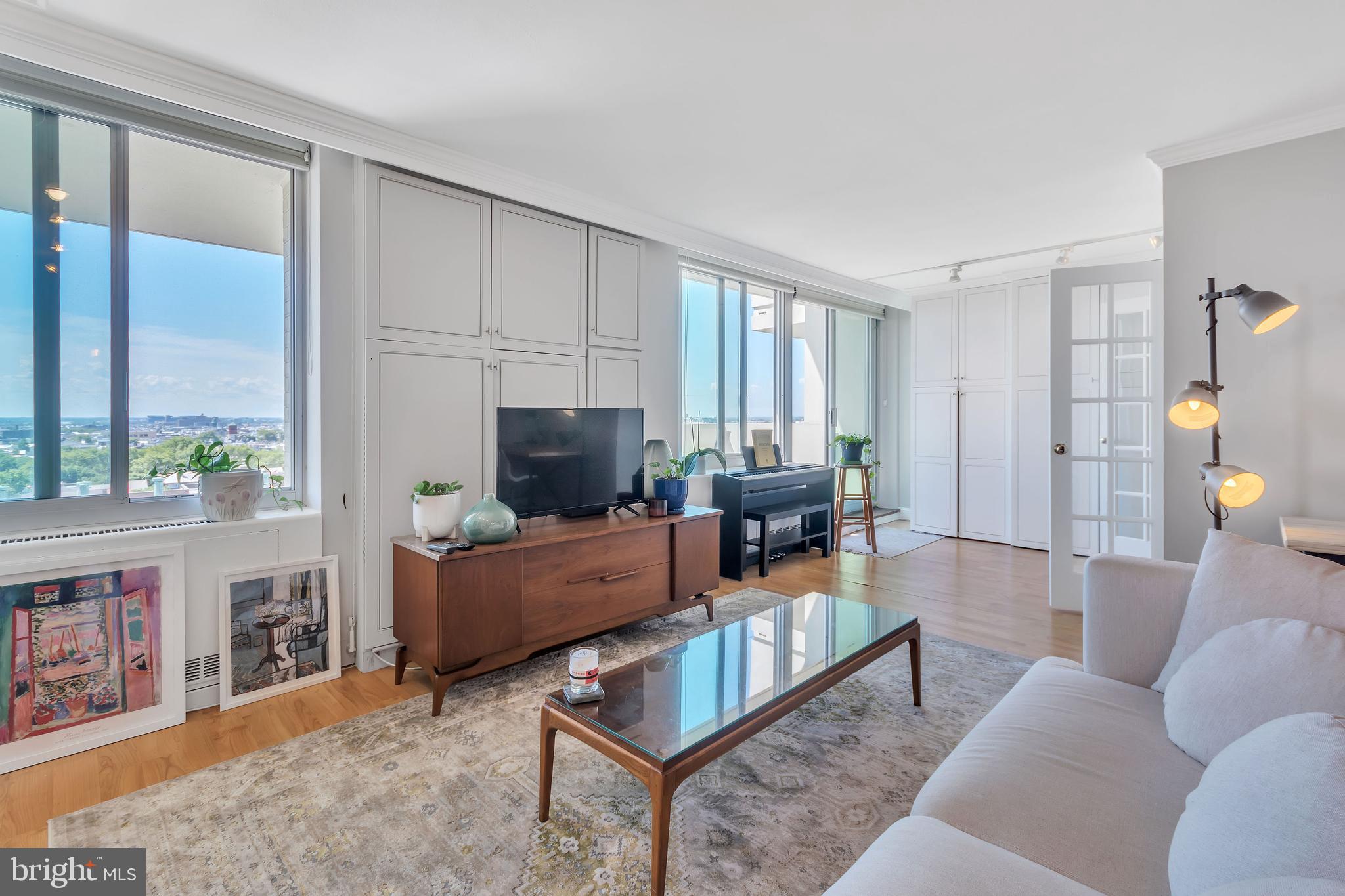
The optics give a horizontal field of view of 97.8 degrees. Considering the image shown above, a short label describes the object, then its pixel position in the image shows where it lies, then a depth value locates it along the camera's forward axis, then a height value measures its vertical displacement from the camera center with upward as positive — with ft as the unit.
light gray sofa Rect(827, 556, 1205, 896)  3.17 -2.28
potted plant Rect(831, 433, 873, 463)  17.75 -0.06
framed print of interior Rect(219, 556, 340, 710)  8.11 -2.69
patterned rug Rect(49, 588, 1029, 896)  4.98 -3.62
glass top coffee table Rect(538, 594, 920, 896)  4.74 -2.43
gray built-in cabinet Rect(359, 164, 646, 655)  9.32 +2.03
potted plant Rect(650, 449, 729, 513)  11.62 -0.77
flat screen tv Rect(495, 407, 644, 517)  9.78 -0.25
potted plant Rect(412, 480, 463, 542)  8.87 -1.01
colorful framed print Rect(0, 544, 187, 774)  6.66 -2.49
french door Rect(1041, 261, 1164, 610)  11.59 +0.74
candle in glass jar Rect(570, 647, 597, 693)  5.44 -2.11
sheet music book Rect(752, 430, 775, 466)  16.47 -0.08
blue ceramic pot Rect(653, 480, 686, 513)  11.62 -0.94
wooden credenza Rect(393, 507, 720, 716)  8.05 -2.24
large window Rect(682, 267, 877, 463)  15.74 +2.40
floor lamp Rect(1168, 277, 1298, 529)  6.83 +0.46
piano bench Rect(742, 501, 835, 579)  14.88 -2.21
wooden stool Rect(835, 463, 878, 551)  17.10 -1.81
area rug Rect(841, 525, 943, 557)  17.47 -3.10
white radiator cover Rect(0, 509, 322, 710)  7.40 -1.46
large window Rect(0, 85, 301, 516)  7.20 +1.91
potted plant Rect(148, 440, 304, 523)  8.08 -0.52
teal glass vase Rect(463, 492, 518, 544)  8.55 -1.14
